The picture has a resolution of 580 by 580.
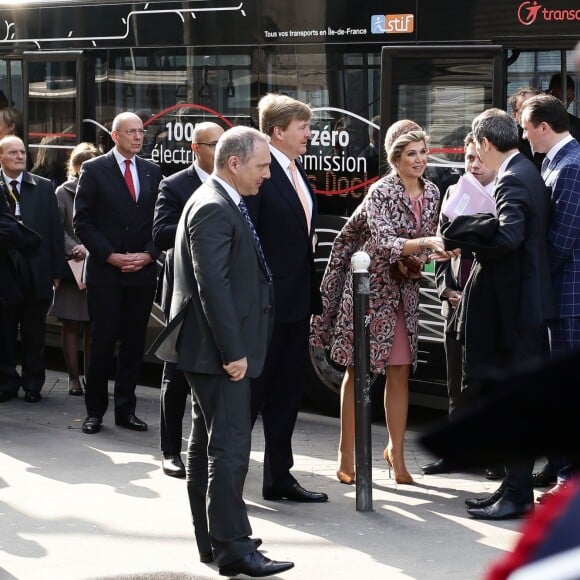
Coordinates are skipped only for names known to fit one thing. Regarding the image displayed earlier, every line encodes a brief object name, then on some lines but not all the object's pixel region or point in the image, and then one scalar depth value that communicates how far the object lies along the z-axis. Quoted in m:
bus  7.21
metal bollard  5.94
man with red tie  7.72
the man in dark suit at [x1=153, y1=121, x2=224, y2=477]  6.52
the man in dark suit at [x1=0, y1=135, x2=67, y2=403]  8.80
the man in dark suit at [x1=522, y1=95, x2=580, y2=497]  5.79
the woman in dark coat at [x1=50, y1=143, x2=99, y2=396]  8.95
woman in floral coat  6.36
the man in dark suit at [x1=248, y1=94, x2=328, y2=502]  5.85
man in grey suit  4.72
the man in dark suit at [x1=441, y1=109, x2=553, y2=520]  5.59
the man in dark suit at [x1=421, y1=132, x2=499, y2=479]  6.50
